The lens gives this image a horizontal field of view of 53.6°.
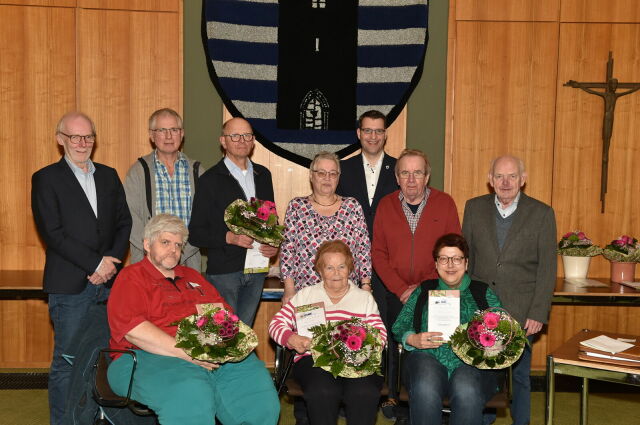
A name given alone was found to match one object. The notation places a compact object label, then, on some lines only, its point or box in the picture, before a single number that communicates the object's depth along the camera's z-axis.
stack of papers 3.26
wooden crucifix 5.43
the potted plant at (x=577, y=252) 5.36
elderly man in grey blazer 3.98
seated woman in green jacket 3.41
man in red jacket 4.04
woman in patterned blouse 4.02
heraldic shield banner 5.41
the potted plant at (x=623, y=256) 5.32
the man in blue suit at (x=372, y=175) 4.37
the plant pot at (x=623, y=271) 5.37
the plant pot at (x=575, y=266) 5.40
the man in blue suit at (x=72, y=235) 3.82
